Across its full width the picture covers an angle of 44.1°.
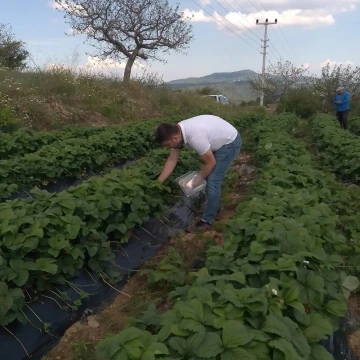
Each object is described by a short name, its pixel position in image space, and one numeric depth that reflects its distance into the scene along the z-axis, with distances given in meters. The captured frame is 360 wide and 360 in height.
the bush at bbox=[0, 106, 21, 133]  10.71
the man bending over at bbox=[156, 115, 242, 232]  4.72
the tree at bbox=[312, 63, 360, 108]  26.06
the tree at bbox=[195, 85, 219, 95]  40.18
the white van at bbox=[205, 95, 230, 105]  31.53
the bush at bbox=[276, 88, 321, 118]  26.19
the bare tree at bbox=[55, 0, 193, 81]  22.88
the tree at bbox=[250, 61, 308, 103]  44.22
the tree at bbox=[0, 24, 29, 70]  22.36
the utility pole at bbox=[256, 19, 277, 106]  46.94
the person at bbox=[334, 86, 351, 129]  15.76
